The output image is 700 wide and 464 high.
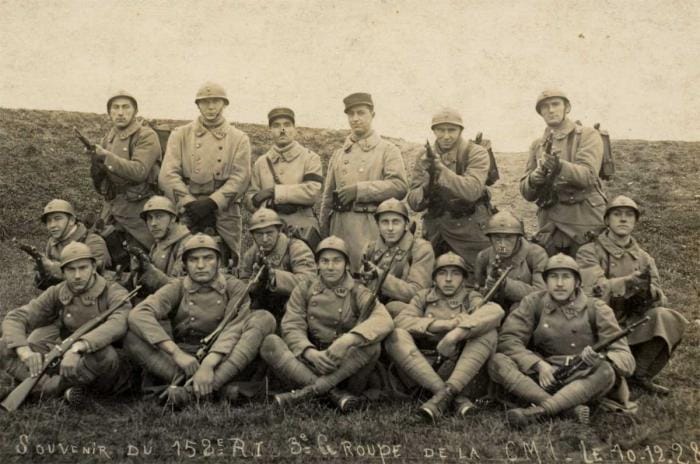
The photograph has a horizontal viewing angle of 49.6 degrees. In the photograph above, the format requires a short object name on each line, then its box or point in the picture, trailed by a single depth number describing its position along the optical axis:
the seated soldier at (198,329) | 6.28
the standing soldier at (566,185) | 7.94
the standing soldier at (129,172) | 8.72
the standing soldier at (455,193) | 8.05
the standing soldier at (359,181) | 8.03
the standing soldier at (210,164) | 8.38
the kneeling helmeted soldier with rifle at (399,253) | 7.22
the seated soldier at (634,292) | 6.82
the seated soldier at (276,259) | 7.20
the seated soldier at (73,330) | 6.30
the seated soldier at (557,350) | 5.89
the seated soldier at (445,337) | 6.16
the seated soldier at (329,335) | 6.23
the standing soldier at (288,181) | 8.33
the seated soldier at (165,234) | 7.70
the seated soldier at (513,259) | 7.07
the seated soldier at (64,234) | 7.96
